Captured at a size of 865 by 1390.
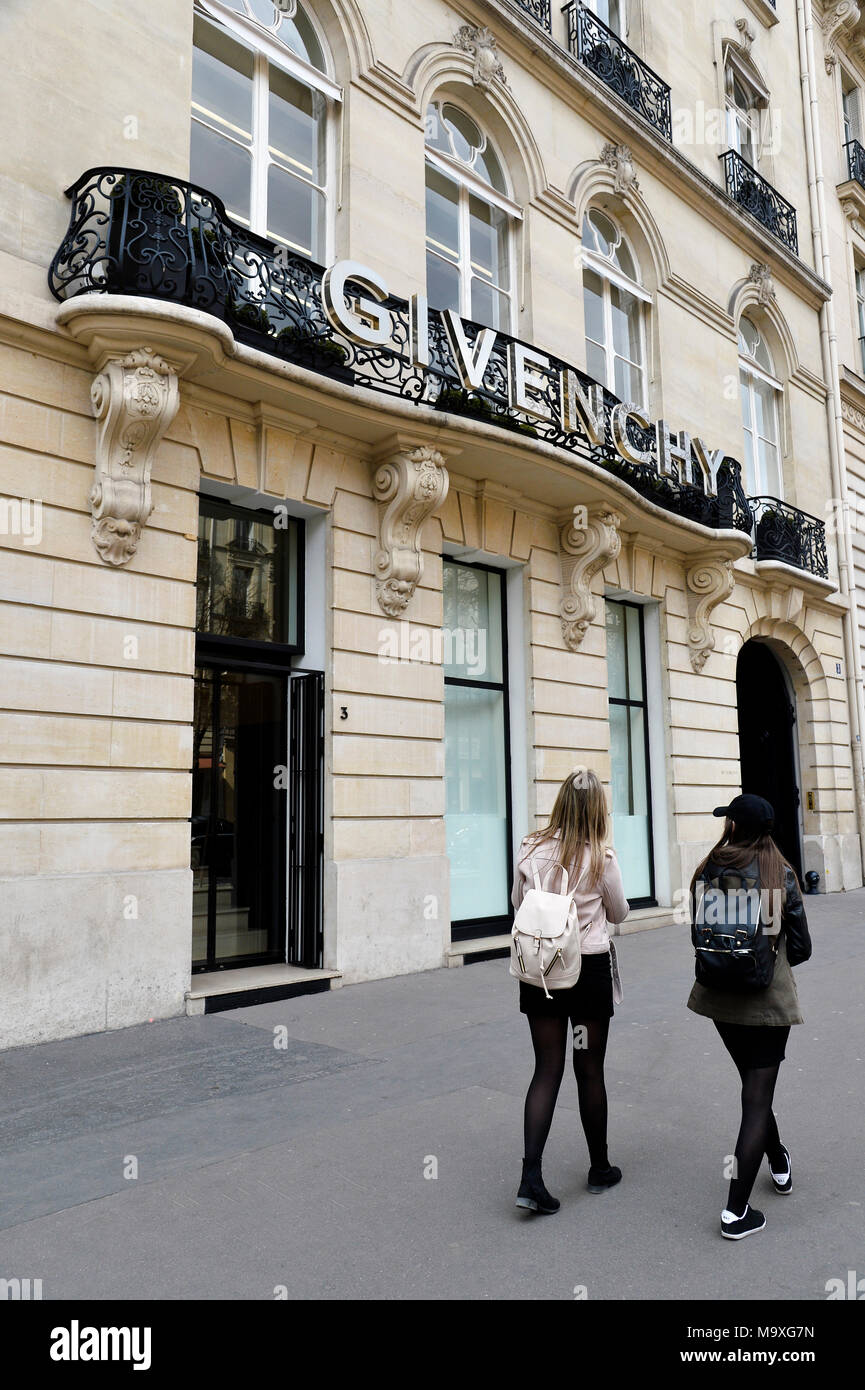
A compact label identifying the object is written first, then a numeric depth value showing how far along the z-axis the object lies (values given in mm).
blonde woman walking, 4113
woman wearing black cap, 3748
